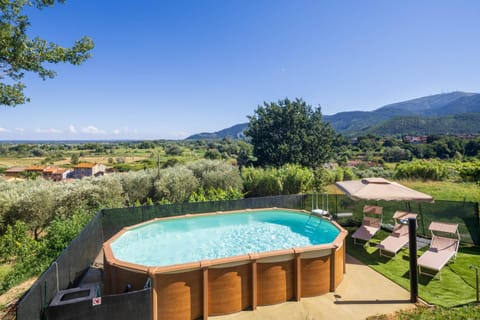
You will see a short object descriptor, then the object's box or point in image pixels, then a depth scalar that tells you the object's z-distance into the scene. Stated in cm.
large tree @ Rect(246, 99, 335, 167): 2017
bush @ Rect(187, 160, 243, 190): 1288
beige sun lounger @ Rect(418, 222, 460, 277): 575
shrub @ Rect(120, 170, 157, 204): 1135
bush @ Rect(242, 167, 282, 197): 1339
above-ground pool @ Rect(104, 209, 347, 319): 438
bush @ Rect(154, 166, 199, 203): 1156
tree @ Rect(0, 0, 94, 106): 509
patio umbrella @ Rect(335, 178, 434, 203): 693
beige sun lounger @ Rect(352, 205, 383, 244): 773
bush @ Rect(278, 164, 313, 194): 1330
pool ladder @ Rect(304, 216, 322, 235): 852
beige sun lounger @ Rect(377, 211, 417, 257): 678
